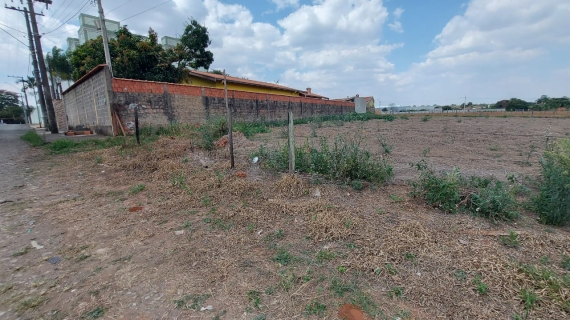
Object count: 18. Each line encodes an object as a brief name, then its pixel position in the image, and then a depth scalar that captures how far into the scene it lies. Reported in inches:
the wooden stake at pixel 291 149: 142.9
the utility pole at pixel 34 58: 584.9
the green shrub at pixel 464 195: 100.7
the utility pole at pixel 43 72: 539.2
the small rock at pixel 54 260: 84.3
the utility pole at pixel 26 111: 1515.9
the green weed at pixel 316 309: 60.4
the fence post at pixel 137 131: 271.7
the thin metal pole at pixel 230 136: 174.9
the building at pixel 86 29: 1066.1
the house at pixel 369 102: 1536.9
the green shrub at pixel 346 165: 141.0
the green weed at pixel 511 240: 82.3
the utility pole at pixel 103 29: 392.2
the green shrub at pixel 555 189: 94.0
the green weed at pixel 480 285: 63.0
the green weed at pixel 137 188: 151.4
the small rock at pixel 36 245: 93.5
